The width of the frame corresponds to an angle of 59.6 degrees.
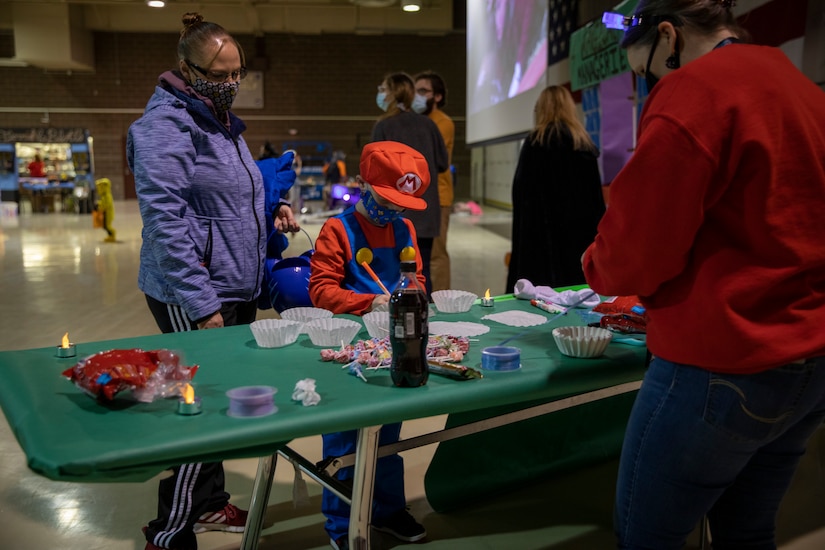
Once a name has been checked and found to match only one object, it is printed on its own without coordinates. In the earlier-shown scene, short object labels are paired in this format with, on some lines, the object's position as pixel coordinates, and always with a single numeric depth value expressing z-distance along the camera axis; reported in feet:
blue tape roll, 5.09
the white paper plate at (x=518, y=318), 6.63
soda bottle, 4.63
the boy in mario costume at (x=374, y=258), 6.75
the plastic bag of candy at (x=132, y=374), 4.27
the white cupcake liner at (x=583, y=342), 5.47
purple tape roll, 4.14
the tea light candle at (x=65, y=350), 5.39
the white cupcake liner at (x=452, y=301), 6.98
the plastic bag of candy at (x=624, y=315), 6.24
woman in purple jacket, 6.39
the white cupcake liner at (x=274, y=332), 5.62
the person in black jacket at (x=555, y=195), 11.17
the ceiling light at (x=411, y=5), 46.98
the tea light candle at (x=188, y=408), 4.18
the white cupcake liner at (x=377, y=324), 5.96
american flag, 20.27
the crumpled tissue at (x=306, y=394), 4.34
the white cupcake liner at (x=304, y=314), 6.30
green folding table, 3.76
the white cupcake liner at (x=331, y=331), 5.66
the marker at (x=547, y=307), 7.12
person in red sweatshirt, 3.50
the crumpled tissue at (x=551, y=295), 7.40
